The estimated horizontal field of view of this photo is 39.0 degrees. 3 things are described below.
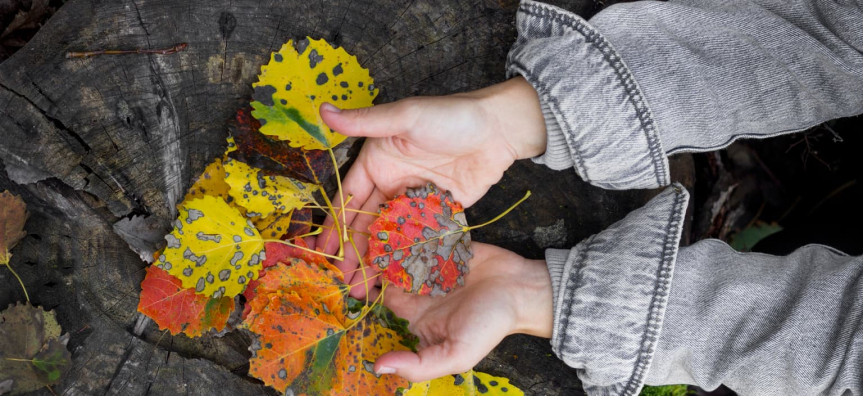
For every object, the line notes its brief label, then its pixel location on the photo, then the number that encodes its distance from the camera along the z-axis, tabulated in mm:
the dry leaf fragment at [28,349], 774
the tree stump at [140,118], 775
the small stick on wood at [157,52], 772
